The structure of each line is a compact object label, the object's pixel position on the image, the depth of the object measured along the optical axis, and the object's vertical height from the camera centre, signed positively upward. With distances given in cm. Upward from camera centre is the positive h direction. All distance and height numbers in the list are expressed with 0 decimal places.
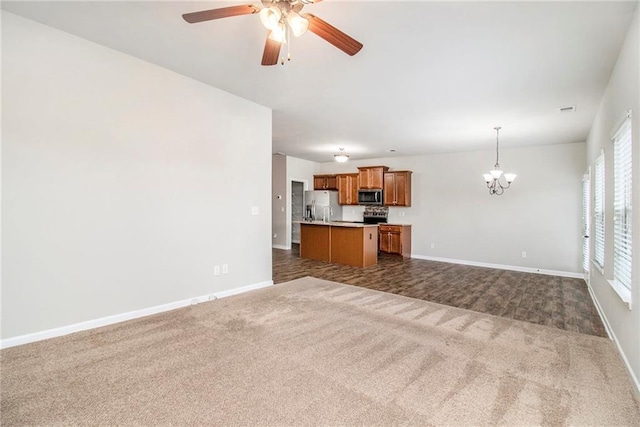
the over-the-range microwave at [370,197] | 831 +50
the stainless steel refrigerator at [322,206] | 919 +27
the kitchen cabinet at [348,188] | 882 +78
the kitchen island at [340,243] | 647 -64
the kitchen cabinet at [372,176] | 827 +107
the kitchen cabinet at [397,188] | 798 +70
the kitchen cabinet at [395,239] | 790 -65
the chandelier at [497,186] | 672 +64
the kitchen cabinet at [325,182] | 928 +102
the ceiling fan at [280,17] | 189 +127
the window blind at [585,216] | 501 -3
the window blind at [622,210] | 245 +4
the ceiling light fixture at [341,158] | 707 +133
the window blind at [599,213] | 375 +2
